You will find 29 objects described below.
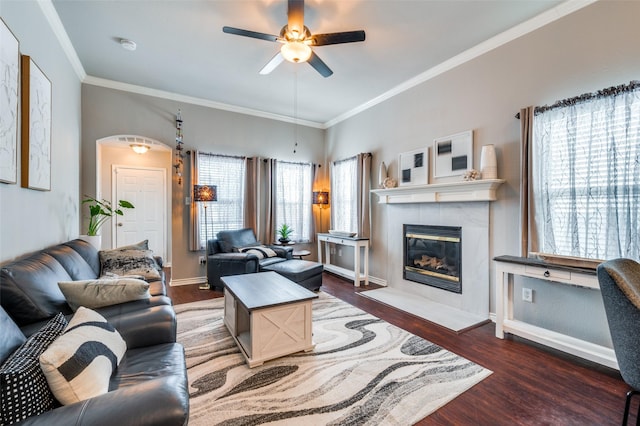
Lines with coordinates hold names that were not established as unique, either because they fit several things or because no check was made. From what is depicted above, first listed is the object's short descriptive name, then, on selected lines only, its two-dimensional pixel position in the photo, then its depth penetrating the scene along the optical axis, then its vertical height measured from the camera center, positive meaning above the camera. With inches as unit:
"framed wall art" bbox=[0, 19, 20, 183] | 66.2 +27.7
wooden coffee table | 88.1 -36.4
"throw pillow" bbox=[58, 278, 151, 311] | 69.4 -20.7
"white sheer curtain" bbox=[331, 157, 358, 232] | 204.7 +13.1
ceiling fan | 89.1 +58.8
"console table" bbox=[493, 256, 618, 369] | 85.2 -33.9
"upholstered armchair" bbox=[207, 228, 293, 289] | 161.9 -26.0
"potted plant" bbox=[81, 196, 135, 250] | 138.7 -7.1
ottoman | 154.6 -33.6
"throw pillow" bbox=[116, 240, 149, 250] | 134.3 -17.1
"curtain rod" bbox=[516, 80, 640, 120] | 85.3 +38.8
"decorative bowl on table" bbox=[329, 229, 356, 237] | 195.1 -15.5
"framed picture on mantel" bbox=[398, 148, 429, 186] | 152.5 +25.6
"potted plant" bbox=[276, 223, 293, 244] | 206.2 -15.6
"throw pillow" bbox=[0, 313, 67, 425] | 34.4 -22.6
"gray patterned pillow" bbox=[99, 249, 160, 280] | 115.0 -21.9
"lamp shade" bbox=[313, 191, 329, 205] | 217.5 +11.8
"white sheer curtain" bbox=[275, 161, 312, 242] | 218.5 +11.9
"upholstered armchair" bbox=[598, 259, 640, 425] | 48.9 -19.4
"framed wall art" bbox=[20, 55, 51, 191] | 79.2 +26.5
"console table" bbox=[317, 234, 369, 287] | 181.5 -30.6
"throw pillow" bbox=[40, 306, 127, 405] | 39.9 -23.5
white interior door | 232.5 +5.3
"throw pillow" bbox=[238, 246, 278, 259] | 172.6 -24.4
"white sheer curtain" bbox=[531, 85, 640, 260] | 86.3 +12.0
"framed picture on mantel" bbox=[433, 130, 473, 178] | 133.0 +28.8
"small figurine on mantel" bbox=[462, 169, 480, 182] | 125.2 +16.7
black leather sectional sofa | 35.7 -25.4
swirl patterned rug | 67.3 -48.6
